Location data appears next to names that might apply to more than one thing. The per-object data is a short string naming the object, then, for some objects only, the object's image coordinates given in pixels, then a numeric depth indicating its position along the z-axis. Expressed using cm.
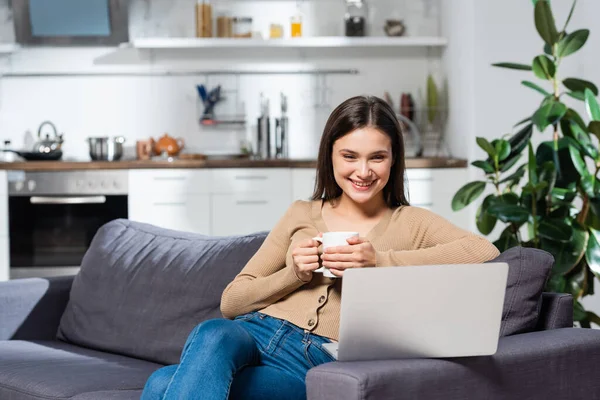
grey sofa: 179
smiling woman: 194
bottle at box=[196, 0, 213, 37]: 584
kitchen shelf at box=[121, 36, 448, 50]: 576
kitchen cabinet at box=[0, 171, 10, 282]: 542
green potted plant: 324
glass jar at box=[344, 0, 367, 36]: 588
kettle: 557
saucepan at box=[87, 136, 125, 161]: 559
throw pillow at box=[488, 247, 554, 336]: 213
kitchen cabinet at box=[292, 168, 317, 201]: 538
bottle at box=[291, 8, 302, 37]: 590
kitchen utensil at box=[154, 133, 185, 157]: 586
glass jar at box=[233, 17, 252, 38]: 590
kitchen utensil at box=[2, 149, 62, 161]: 552
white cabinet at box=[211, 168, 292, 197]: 540
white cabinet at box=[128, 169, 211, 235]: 540
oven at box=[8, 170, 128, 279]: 541
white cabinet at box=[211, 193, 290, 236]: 542
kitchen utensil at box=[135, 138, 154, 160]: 591
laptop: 170
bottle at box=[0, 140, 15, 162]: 578
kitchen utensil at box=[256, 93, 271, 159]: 581
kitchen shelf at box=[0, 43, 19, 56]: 584
